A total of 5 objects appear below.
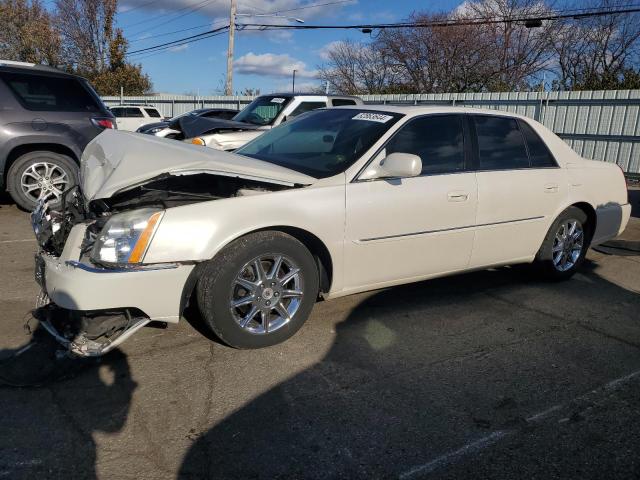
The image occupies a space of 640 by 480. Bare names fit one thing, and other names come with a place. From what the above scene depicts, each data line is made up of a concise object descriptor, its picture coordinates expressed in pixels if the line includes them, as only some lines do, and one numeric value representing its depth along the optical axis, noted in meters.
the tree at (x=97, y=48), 38.69
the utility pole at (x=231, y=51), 27.17
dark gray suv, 6.81
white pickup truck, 8.30
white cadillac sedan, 3.04
